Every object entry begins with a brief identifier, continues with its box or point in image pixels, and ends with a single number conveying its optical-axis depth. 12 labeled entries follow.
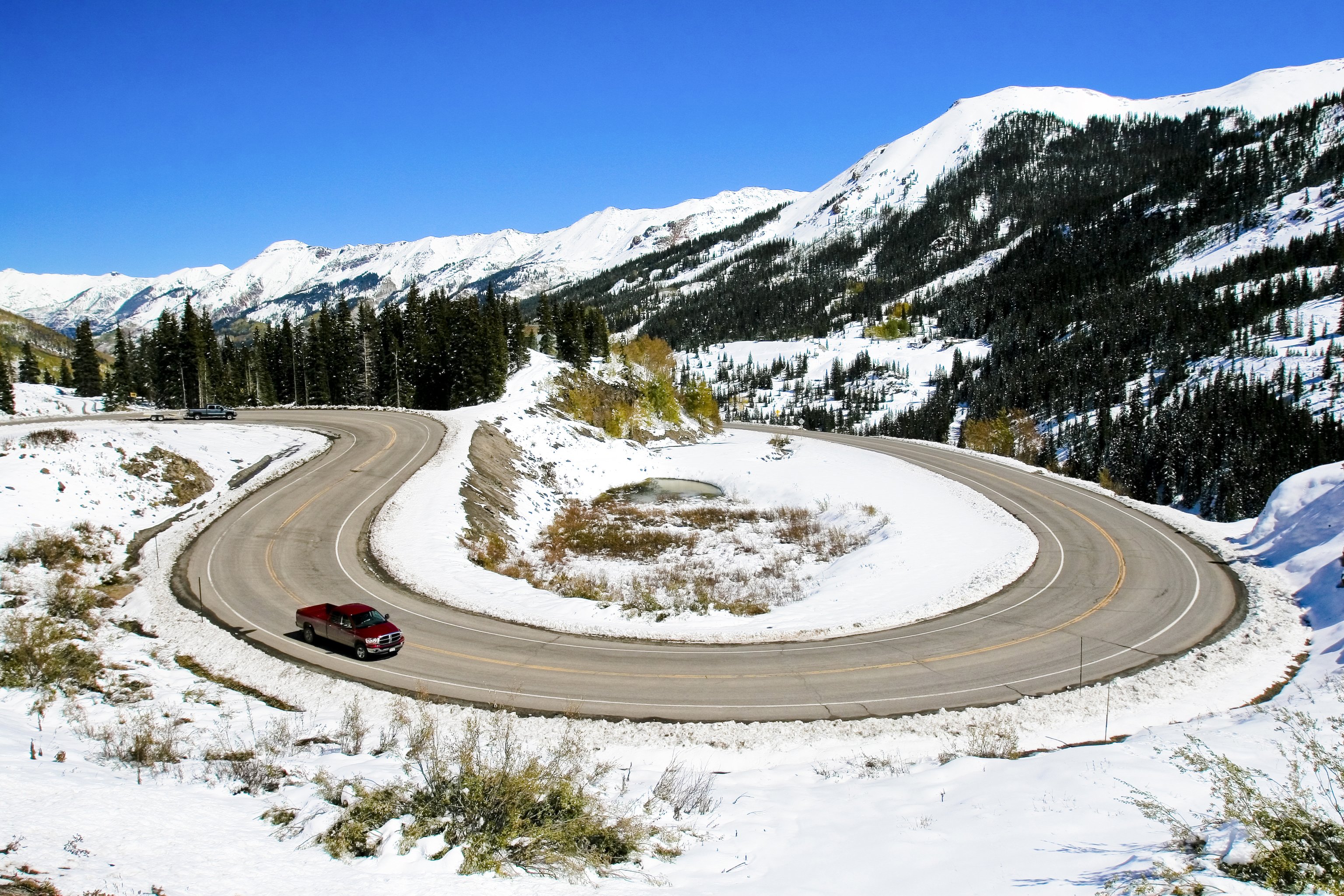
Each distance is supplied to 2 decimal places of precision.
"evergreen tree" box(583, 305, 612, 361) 94.50
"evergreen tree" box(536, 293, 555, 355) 95.94
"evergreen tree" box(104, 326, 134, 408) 78.69
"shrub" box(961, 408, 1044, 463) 100.62
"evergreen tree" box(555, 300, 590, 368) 84.31
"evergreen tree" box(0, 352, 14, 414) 65.75
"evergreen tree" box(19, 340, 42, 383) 103.62
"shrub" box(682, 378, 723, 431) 89.38
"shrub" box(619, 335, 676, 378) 88.25
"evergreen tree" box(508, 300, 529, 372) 82.06
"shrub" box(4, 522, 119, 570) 24.19
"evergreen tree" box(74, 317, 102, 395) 81.81
